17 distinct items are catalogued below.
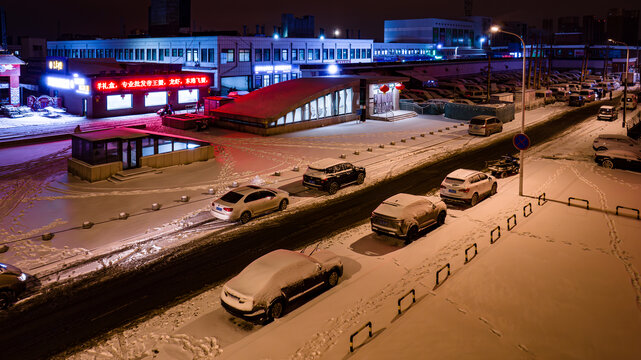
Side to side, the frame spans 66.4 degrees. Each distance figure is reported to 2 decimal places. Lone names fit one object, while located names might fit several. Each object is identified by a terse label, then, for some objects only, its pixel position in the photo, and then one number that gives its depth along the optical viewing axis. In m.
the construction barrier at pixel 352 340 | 11.32
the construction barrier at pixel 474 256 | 16.77
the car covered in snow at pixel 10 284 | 14.06
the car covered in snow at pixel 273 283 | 12.91
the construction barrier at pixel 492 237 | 18.28
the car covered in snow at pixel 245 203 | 21.03
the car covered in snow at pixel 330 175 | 25.92
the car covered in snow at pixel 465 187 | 23.42
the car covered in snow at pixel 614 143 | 34.59
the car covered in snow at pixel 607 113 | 53.98
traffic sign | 23.78
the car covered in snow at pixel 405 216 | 18.70
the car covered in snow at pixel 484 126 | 43.97
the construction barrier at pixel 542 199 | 24.12
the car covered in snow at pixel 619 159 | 31.11
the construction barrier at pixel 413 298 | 13.18
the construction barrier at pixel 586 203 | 23.10
